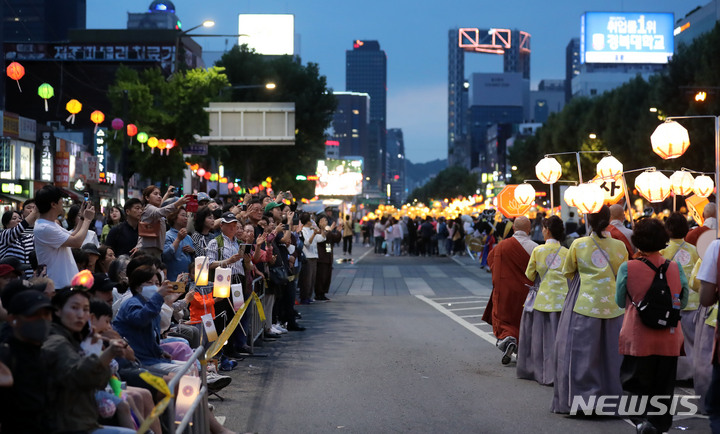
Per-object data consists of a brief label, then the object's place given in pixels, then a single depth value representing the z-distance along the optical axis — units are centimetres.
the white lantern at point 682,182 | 2086
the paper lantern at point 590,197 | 1622
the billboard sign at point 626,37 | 10144
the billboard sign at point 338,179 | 8456
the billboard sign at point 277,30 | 11406
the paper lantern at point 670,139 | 1634
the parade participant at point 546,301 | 1028
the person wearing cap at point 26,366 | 504
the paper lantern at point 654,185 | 1844
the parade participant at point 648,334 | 763
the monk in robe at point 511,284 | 1174
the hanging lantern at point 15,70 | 1802
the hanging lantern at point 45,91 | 2071
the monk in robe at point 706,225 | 1134
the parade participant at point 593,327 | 882
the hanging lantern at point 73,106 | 2375
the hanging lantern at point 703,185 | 2084
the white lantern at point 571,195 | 1713
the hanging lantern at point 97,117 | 3012
